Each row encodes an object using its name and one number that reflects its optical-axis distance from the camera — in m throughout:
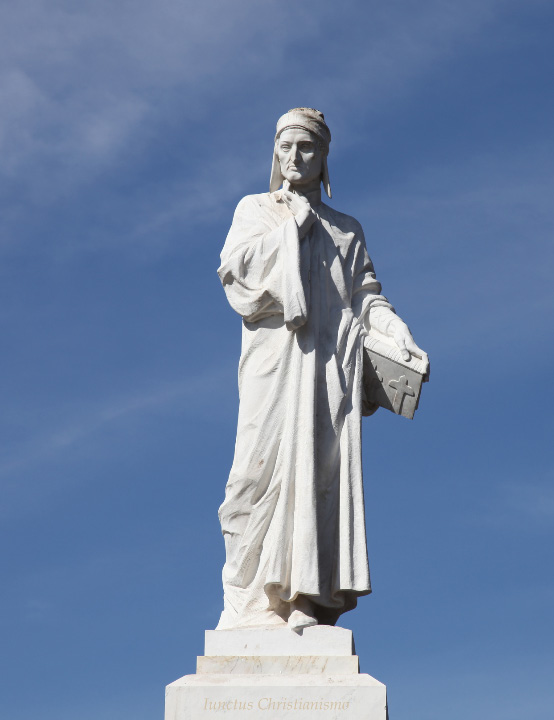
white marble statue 13.27
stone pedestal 12.39
